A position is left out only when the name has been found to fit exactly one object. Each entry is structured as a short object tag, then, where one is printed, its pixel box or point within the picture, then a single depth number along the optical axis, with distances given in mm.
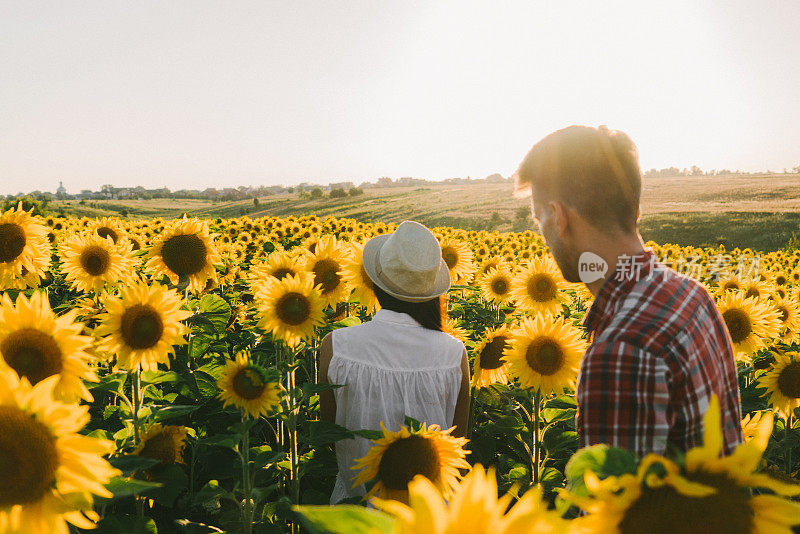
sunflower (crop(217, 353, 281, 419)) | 2924
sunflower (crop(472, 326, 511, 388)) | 4391
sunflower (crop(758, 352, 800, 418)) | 4330
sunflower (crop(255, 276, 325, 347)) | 3467
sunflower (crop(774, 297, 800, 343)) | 6102
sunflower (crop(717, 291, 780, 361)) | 5023
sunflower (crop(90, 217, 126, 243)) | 5645
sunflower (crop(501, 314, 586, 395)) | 3771
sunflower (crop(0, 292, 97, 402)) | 1564
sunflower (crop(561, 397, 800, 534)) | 728
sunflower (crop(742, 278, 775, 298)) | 6898
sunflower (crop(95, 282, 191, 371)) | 2719
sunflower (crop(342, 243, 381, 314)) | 4172
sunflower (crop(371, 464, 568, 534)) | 655
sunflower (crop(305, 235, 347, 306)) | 4207
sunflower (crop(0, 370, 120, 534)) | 1028
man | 1595
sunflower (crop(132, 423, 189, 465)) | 2826
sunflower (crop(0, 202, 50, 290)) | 3627
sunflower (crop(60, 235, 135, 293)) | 4191
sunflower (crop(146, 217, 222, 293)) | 3889
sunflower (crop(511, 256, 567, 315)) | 5949
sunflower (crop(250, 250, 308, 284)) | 4375
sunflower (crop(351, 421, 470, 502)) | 2131
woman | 3041
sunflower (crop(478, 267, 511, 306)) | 7125
